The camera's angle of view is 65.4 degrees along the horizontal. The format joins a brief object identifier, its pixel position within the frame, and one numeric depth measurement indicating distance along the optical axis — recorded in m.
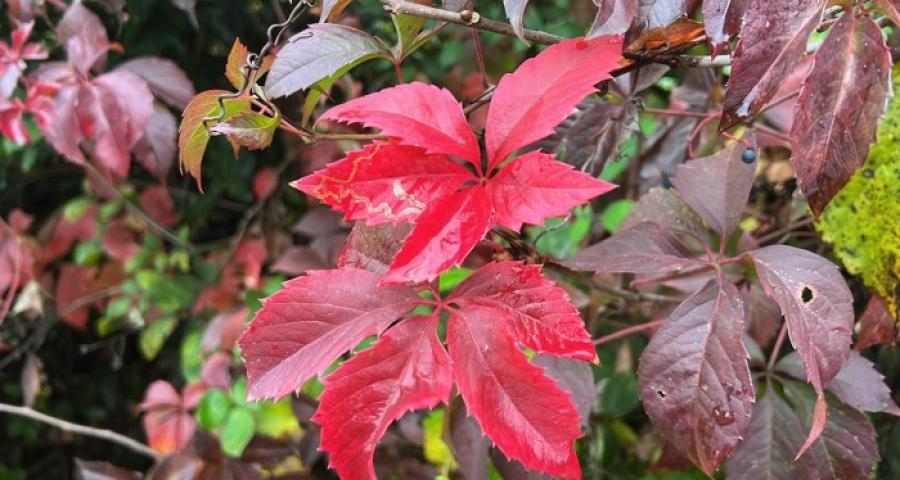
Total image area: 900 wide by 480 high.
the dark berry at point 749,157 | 0.60
